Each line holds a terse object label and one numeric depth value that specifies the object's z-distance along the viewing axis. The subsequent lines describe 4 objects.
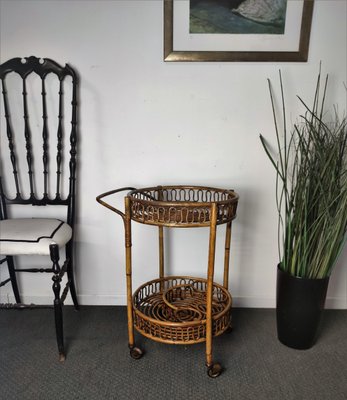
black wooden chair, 1.52
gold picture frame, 1.50
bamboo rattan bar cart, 1.14
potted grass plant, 1.31
